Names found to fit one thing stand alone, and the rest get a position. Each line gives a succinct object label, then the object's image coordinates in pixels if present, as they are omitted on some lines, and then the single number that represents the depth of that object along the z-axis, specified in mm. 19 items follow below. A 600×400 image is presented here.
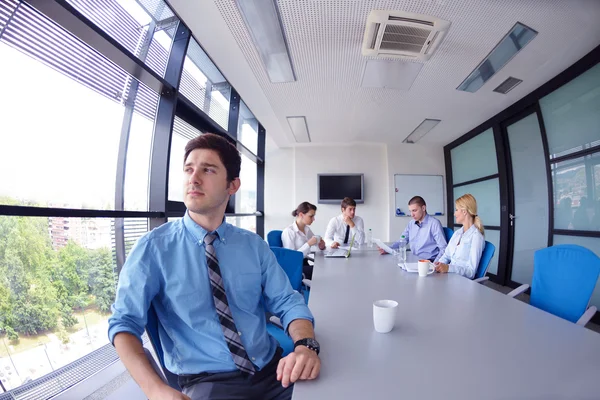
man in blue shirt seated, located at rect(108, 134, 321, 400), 833
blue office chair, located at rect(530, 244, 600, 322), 1479
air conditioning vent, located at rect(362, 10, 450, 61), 2309
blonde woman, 2207
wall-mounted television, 6449
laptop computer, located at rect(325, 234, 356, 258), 2926
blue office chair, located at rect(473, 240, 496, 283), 2211
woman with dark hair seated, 3463
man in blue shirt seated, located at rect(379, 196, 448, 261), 3314
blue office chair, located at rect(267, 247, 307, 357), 2162
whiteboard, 6406
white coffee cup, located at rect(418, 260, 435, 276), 1983
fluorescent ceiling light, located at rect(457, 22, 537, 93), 2586
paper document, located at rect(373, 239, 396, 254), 3012
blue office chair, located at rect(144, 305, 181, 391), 941
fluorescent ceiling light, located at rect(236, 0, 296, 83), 2241
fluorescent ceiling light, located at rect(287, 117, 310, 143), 4895
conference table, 707
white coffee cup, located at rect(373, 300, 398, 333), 1023
